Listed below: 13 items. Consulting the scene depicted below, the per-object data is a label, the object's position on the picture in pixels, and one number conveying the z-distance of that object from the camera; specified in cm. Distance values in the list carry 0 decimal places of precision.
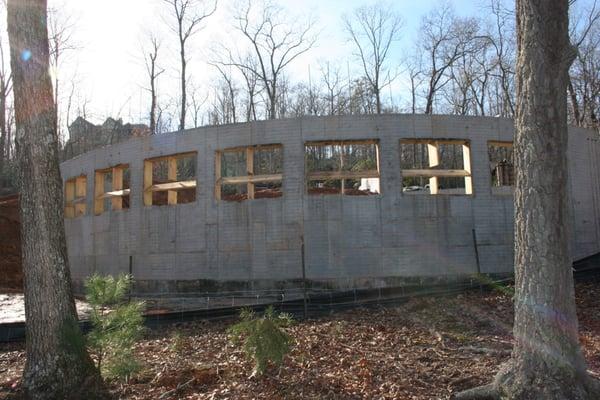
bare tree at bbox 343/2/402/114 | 3364
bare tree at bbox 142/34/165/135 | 3353
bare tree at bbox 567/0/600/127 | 2577
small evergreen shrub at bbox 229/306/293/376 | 470
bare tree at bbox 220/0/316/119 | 3319
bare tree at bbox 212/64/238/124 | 3731
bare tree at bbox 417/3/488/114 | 3291
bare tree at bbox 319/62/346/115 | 3584
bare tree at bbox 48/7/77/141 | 2643
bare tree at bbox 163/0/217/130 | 3094
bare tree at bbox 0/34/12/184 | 2985
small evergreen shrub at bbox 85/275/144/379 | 472
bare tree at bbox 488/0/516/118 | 2899
